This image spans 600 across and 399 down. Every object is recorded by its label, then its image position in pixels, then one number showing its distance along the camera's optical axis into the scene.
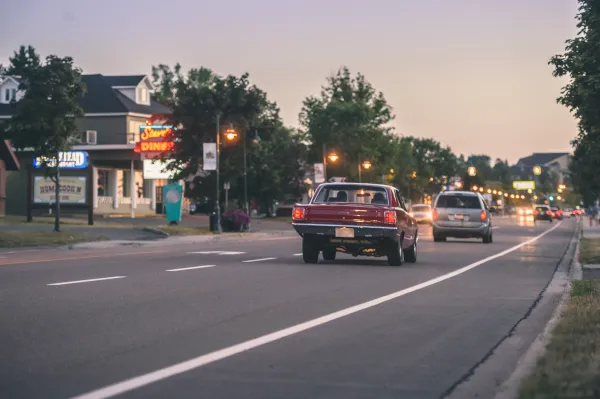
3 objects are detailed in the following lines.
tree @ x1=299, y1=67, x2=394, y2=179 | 99.75
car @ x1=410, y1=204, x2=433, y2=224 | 74.62
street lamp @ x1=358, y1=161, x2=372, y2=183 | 91.75
